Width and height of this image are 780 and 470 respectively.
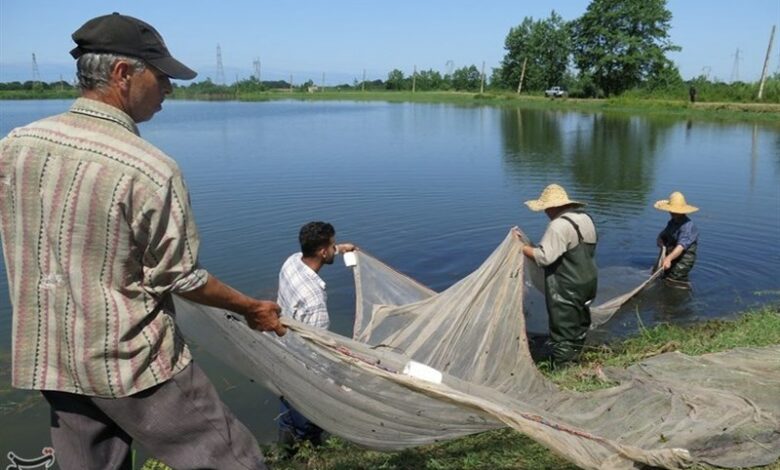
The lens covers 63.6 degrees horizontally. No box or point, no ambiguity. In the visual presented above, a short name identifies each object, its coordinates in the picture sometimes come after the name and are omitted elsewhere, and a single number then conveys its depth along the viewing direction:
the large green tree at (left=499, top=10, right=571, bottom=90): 64.31
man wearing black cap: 1.69
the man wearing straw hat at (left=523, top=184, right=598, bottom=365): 4.76
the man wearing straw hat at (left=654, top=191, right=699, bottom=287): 7.14
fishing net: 2.65
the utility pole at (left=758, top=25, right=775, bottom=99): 35.65
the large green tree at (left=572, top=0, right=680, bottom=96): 51.88
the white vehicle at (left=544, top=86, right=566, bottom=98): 55.86
